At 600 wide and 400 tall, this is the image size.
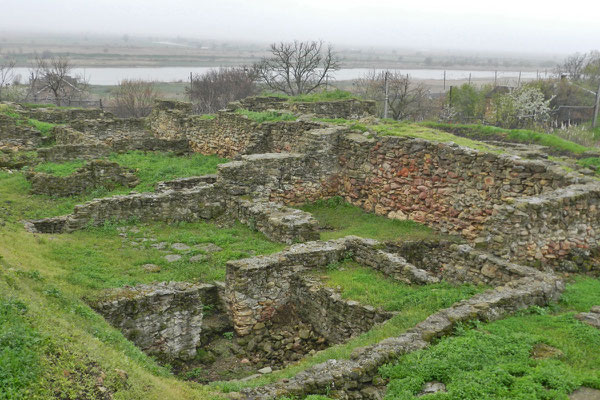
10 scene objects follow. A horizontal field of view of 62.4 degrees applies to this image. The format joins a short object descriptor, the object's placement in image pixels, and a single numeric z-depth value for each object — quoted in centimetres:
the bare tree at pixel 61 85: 5320
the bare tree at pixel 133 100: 5659
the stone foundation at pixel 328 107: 2291
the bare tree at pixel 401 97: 4818
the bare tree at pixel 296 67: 5209
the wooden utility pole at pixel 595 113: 3948
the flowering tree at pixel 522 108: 4191
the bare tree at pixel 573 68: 6411
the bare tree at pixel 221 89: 5397
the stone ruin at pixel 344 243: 871
